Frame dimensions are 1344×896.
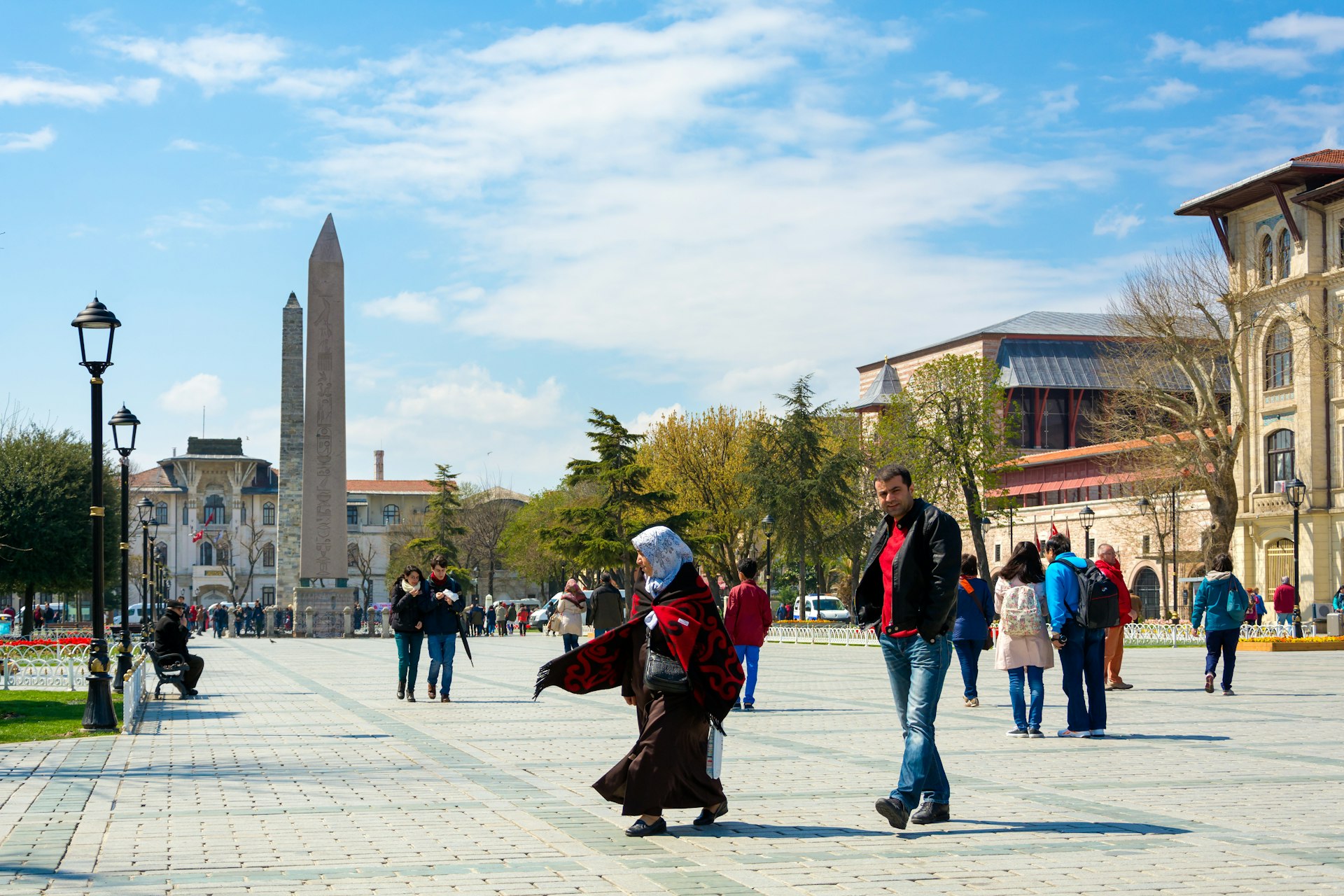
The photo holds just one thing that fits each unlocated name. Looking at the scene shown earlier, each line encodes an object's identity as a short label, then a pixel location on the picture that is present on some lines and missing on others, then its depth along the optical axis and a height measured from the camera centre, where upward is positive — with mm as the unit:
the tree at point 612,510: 53469 +1164
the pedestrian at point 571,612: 20859 -1023
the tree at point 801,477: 50562 +2173
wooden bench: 17594 -1478
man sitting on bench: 18297 -1187
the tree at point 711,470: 58094 +2810
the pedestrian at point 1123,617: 14008 -807
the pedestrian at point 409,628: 16797 -965
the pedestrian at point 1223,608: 16641 -831
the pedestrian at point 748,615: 14844 -762
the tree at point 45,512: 42062 +1020
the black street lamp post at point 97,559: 13320 -112
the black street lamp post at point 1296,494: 36825 +1001
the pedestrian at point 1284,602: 37562 -1760
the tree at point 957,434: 54625 +3851
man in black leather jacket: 7254 -422
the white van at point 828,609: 68500 -3565
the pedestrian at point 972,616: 14188 -763
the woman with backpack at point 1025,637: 12062 -835
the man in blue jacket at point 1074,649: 11992 -926
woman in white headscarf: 7152 -737
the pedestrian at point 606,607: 19322 -868
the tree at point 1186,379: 47781 +5156
